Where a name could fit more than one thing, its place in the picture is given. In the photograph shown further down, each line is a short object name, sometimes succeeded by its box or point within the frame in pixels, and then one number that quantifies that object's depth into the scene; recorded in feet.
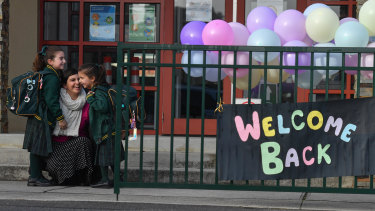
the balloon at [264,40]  32.68
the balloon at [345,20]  35.28
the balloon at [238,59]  33.28
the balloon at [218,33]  33.67
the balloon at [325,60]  32.59
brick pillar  50.74
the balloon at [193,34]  35.73
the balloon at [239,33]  35.15
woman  40.48
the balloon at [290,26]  33.93
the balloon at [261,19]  35.43
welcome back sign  31.84
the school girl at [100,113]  38.40
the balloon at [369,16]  33.02
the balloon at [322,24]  32.92
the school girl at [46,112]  39.39
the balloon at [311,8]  35.84
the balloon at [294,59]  32.59
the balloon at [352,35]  32.06
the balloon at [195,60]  33.39
